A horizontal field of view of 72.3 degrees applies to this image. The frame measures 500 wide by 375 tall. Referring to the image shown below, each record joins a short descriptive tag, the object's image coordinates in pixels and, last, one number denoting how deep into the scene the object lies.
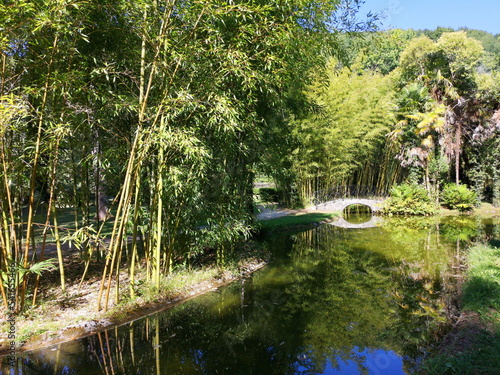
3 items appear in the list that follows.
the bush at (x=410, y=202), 13.21
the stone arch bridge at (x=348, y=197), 14.25
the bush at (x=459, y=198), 13.83
